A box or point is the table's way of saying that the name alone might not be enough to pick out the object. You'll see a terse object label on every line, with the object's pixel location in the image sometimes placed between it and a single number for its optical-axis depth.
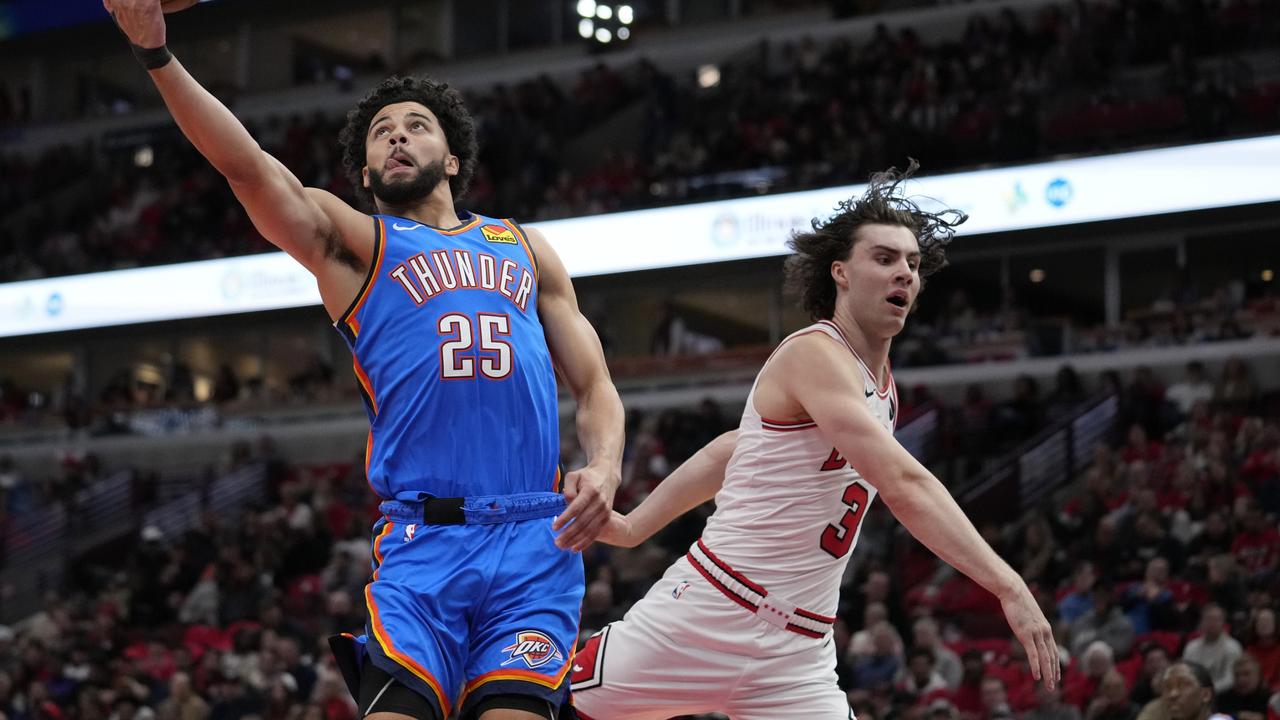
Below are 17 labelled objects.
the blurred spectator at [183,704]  14.22
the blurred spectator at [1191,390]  17.03
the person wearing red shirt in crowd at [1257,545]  12.28
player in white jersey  5.24
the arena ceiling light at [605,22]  28.50
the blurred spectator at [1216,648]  10.80
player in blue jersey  4.18
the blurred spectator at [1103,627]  11.88
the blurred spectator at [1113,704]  10.17
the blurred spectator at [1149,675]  10.41
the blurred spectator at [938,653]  11.92
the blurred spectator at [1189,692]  8.56
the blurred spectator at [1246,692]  10.05
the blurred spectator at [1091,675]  10.88
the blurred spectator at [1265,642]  10.63
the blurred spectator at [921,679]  11.62
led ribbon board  19.20
